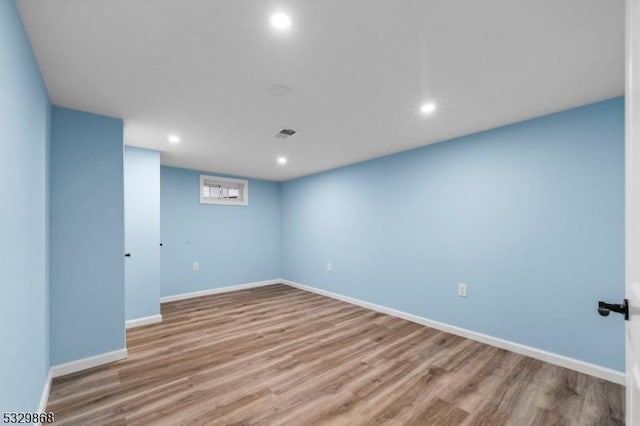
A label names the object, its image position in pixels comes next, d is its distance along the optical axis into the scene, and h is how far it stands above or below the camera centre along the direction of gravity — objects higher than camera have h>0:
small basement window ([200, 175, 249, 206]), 5.08 +0.44
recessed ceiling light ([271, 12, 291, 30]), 1.35 +0.99
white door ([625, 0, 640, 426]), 0.71 +0.01
